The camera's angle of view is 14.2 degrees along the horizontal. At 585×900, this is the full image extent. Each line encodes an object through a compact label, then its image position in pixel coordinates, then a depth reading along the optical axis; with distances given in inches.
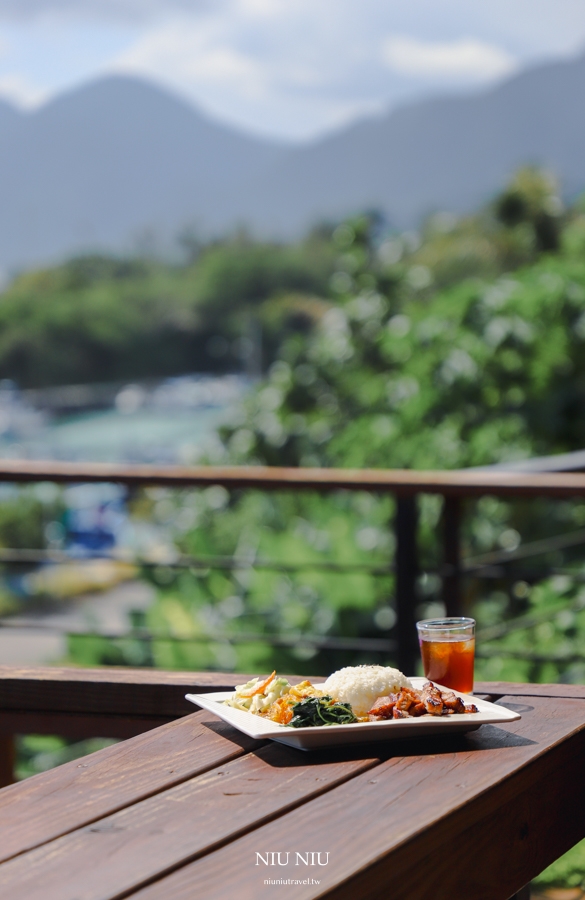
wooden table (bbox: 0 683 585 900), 92.8
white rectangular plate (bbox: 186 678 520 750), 102.9
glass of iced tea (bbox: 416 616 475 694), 111.5
